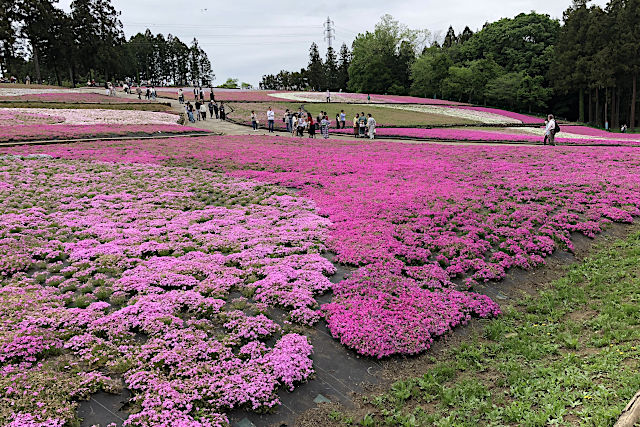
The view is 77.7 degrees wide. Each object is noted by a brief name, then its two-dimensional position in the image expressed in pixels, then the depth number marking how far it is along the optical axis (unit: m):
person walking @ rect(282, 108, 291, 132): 34.03
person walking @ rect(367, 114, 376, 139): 30.11
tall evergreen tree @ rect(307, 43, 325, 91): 109.43
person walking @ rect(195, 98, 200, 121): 38.28
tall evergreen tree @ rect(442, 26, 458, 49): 107.71
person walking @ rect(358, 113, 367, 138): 32.71
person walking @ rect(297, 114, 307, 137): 31.68
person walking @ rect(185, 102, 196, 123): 37.19
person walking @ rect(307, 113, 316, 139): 30.57
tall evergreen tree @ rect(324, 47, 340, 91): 110.06
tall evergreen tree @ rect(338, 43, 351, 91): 108.97
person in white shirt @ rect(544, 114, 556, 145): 26.41
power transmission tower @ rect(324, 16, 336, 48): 126.10
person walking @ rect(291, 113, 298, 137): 31.91
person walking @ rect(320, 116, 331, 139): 31.06
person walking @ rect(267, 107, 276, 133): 33.38
